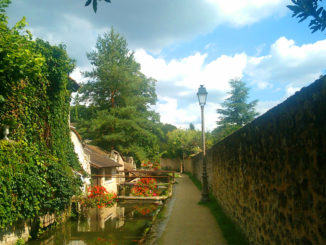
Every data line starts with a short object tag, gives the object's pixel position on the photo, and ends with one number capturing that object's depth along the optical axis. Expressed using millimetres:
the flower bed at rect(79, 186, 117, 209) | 12852
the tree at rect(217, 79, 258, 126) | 38156
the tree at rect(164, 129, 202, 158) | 41125
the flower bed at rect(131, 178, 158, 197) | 17156
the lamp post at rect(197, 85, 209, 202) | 13378
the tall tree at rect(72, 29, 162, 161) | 25859
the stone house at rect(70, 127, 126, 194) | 13867
